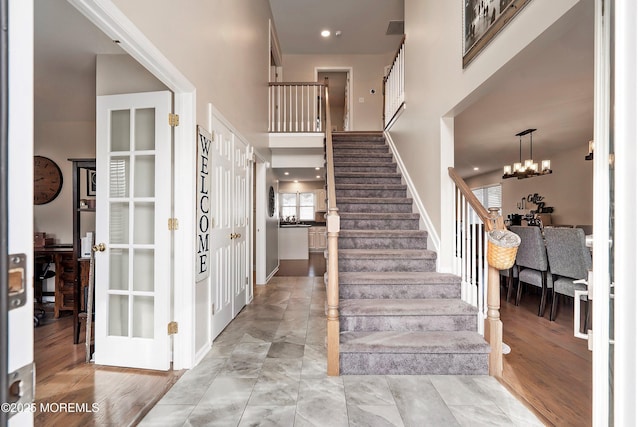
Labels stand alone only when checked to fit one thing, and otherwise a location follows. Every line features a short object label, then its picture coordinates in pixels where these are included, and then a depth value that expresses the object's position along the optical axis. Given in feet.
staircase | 7.79
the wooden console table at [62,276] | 11.78
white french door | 7.97
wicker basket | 7.43
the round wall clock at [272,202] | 19.97
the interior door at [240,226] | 11.87
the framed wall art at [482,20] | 6.93
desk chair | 12.49
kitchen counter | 26.21
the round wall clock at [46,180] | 13.92
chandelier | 18.21
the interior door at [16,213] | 1.32
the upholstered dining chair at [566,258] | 10.38
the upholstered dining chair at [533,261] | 11.84
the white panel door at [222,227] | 9.62
